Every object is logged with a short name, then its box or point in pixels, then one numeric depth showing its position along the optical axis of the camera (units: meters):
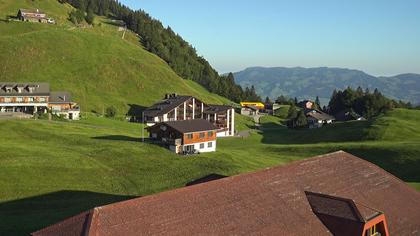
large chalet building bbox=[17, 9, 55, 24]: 189.29
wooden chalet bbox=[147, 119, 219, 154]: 81.06
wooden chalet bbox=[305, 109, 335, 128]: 159.62
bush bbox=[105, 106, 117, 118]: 125.22
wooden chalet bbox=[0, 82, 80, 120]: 114.94
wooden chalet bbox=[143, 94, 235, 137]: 121.14
